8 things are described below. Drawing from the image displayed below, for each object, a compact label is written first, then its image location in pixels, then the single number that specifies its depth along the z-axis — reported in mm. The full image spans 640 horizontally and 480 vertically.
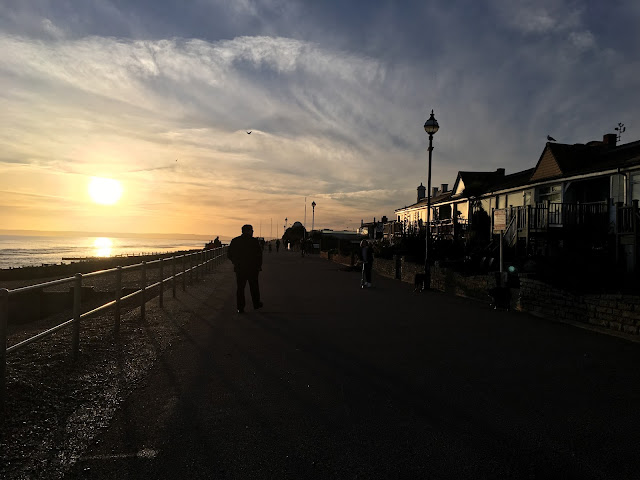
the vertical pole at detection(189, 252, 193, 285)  18047
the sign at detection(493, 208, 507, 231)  14430
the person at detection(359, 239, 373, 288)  17870
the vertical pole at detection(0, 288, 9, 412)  4312
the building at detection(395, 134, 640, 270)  15356
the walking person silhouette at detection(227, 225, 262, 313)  11133
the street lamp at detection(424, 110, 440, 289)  17562
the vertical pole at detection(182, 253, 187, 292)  15469
